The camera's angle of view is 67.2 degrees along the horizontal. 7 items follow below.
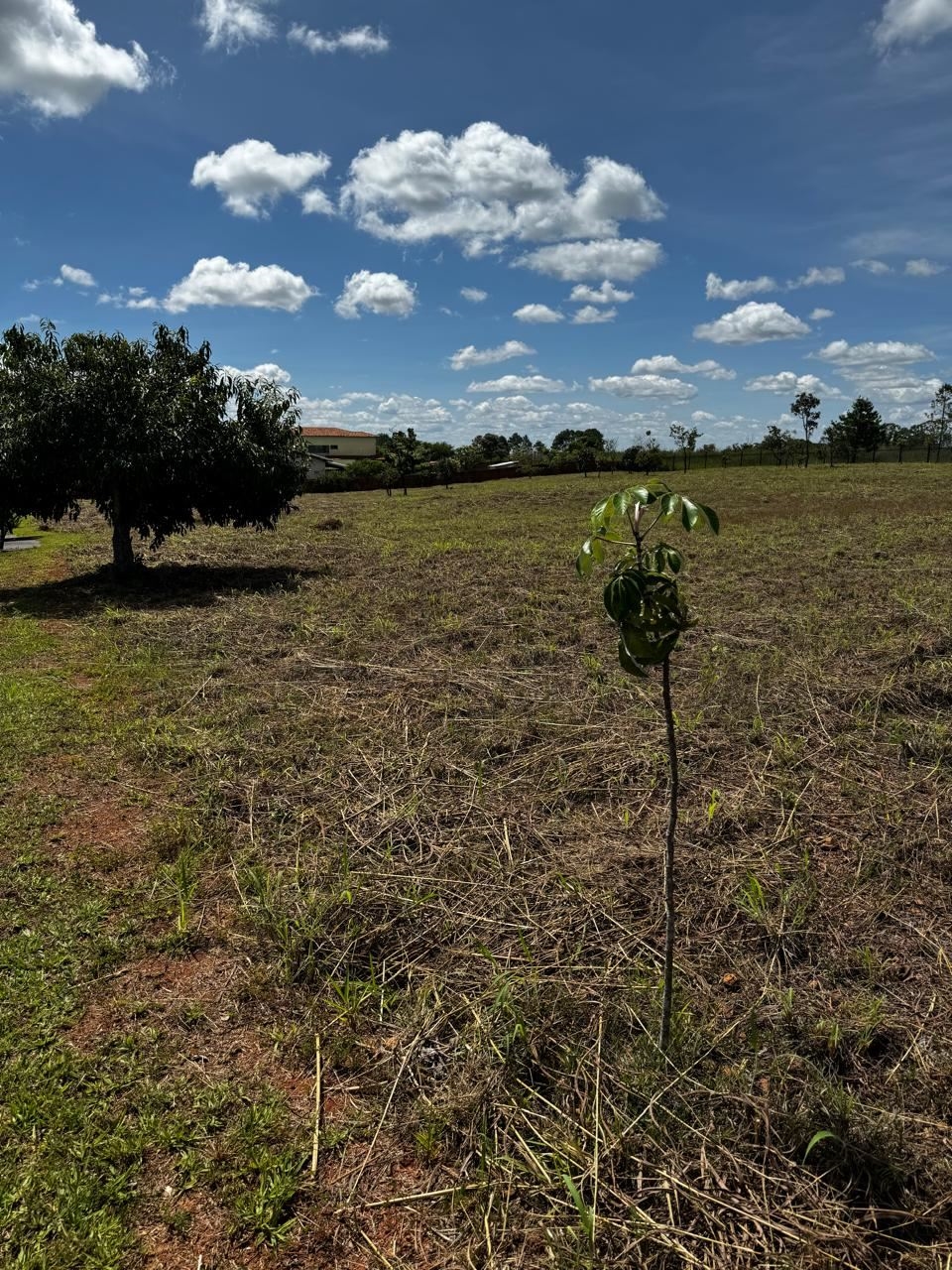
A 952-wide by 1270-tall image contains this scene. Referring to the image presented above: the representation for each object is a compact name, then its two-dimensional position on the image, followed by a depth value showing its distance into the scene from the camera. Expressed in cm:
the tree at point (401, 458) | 4050
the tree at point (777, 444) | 4797
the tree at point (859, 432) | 4650
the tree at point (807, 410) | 4581
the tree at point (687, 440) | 5054
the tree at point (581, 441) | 5176
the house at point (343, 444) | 7588
